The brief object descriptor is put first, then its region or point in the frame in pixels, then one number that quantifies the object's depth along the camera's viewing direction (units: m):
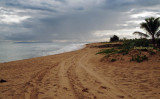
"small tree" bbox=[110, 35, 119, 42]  36.06
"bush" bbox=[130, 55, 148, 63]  6.99
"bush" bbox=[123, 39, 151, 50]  11.62
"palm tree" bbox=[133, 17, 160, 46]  14.80
